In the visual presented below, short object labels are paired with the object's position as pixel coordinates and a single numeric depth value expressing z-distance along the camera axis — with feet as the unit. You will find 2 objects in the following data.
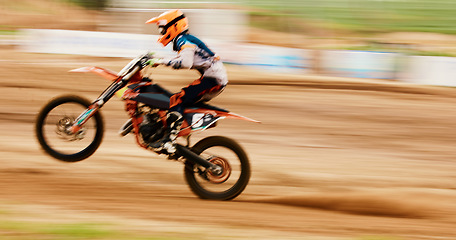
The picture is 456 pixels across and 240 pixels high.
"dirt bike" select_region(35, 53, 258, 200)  37.22
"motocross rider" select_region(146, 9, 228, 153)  36.14
